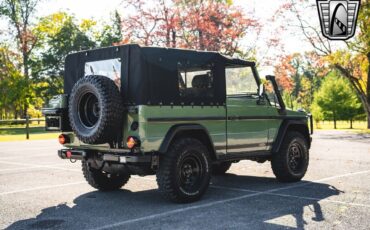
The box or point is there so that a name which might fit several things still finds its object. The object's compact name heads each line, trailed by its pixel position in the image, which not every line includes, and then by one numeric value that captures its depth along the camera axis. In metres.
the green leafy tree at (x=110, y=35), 51.44
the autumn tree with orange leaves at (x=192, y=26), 31.64
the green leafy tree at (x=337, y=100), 42.66
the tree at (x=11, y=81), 43.88
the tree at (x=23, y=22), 45.78
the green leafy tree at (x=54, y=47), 47.34
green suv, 6.57
